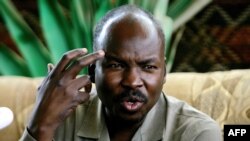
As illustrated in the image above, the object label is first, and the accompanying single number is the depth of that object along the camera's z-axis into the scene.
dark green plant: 2.32
